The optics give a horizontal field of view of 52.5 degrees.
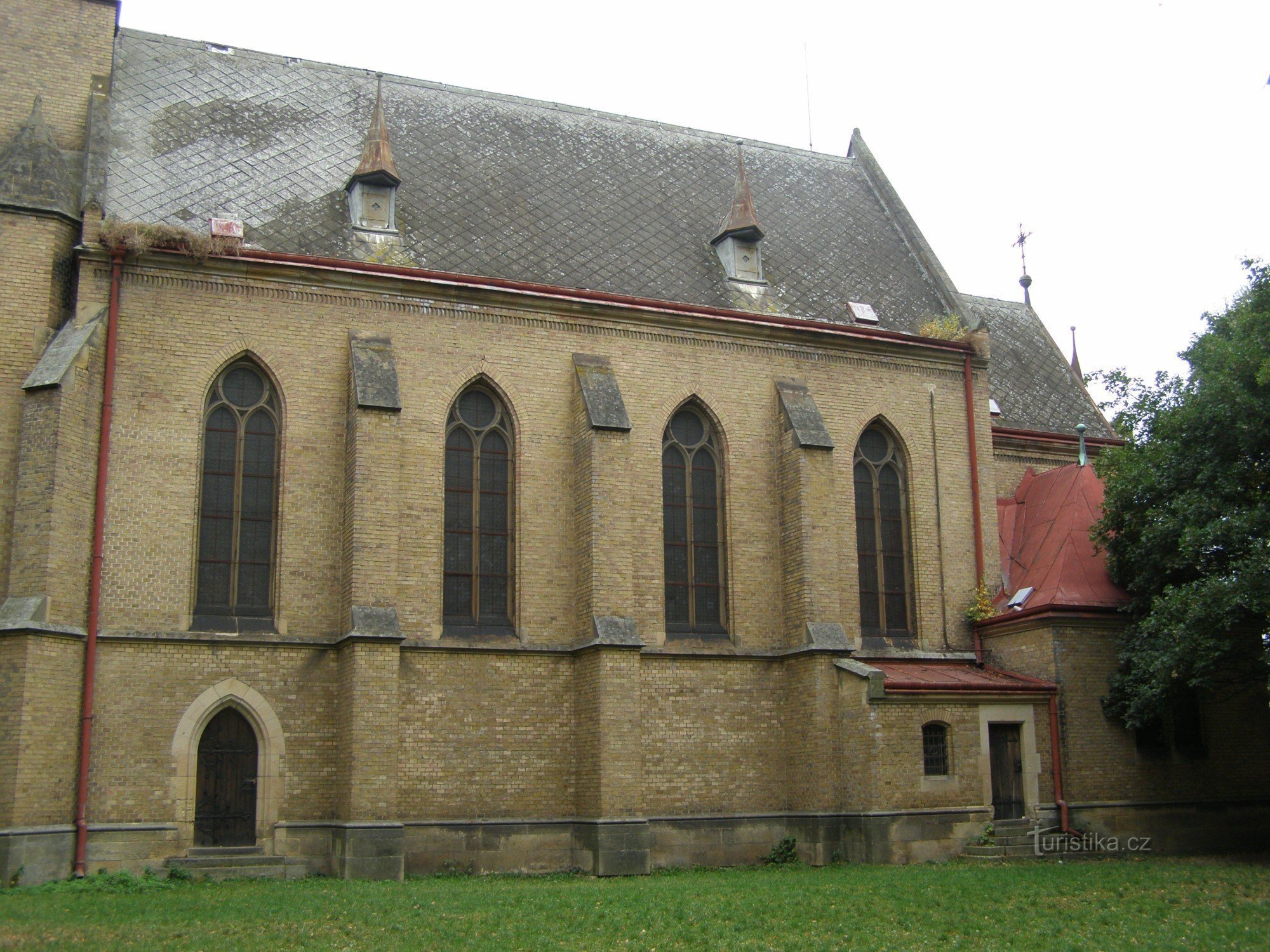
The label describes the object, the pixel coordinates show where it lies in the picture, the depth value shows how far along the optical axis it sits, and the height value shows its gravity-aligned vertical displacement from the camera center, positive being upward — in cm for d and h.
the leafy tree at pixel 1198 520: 1916 +332
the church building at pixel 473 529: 1850 +336
